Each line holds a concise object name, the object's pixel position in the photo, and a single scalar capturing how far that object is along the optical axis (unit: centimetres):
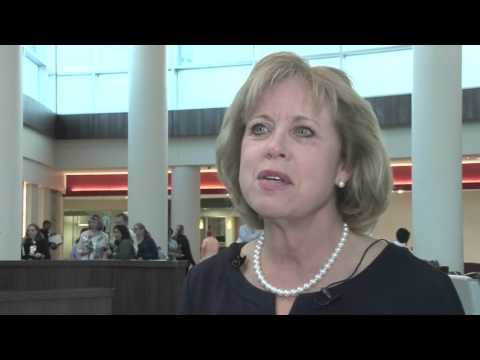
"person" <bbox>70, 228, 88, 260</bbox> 878
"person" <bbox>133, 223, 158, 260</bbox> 836
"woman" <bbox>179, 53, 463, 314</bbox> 129
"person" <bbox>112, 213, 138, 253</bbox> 883
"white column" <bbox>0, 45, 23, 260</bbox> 834
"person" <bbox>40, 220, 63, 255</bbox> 1042
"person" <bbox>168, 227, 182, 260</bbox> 1091
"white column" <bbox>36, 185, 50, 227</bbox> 1661
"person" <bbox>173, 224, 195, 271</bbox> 1084
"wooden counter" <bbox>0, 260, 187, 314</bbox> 730
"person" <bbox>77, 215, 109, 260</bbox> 859
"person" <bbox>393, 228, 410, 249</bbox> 721
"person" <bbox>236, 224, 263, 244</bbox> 598
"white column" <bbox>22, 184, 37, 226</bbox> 1584
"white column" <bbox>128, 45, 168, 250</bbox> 1160
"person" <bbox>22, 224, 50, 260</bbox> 941
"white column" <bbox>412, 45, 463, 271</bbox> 849
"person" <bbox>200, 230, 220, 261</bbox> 942
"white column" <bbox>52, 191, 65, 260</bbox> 1780
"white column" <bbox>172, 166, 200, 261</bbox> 1636
